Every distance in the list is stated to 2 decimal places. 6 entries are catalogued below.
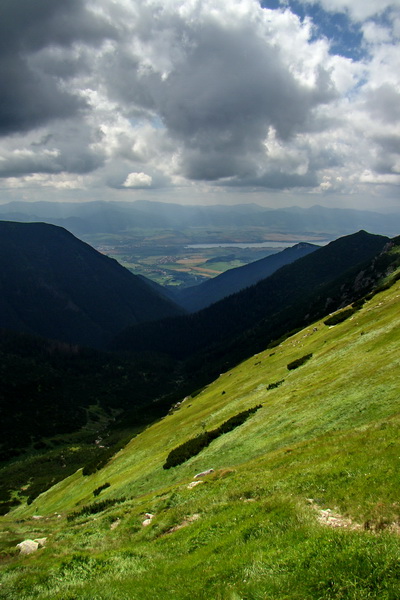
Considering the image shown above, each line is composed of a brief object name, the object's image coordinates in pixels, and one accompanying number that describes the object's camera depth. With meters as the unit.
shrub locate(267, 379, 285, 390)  41.46
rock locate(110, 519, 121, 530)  20.43
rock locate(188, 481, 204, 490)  21.83
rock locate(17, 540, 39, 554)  19.78
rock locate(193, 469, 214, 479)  24.38
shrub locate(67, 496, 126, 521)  27.14
